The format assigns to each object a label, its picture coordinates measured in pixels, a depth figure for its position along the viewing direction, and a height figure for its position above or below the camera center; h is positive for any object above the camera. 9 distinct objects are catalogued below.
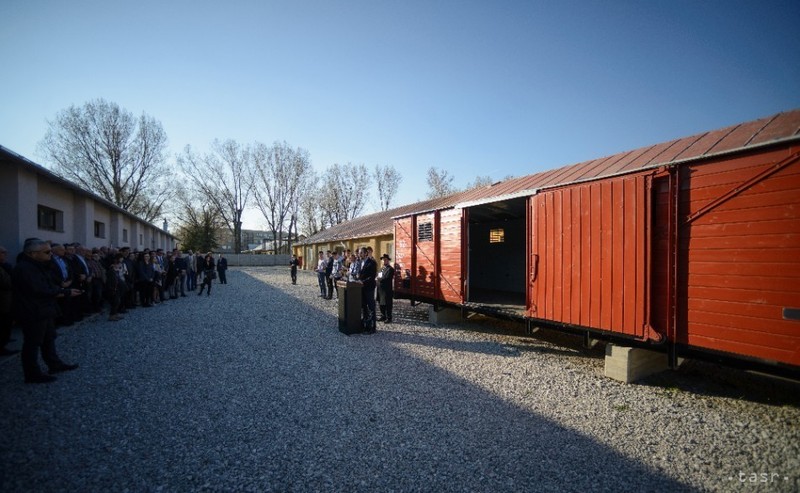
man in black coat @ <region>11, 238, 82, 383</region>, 4.47 -0.78
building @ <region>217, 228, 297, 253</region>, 53.82 +0.92
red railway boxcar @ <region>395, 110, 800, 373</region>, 3.67 -0.02
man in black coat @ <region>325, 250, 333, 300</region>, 13.99 -1.28
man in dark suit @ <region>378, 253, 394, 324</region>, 9.05 -1.17
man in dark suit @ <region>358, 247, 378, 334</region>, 8.05 -1.15
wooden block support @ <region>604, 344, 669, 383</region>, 4.98 -1.85
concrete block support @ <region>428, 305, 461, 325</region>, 9.06 -1.99
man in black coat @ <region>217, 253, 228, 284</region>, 19.47 -1.36
